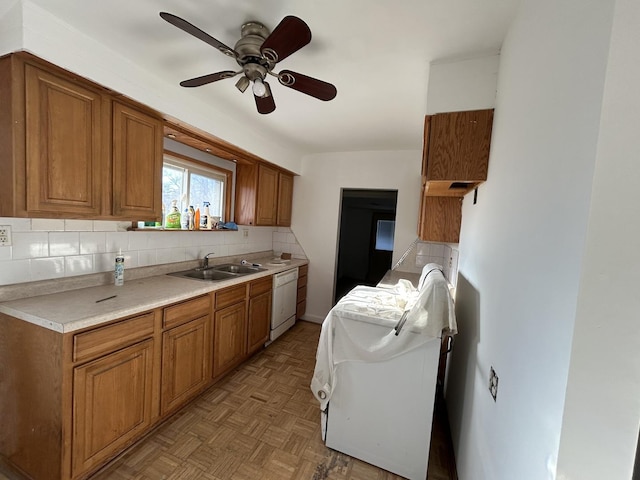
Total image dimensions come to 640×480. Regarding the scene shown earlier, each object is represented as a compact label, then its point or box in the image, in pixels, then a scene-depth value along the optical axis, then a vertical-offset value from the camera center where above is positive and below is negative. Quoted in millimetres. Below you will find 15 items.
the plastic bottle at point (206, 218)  2764 -8
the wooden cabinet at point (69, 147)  1239 +347
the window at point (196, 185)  2486 +330
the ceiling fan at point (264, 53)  1063 +769
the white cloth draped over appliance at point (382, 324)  1410 -545
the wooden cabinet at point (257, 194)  3059 +320
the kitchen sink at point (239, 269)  2859 -541
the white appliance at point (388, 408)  1453 -1045
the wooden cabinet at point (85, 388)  1246 -953
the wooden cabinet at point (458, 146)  1403 +472
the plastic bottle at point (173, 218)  2402 -27
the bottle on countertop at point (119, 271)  1828 -413
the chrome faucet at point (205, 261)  2664 -447
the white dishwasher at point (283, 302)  2988 -963
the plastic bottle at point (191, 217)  2584 -6
